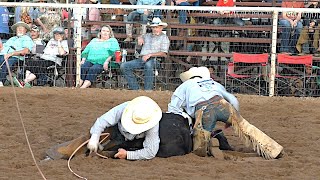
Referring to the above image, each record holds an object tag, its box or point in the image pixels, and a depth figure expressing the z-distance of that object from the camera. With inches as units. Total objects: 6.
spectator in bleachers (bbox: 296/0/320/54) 486.6
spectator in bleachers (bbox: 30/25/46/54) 501.0
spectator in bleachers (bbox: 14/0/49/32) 514.3
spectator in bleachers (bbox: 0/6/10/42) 510.9
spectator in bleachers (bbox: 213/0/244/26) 493.2
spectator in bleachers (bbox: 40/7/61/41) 507.7
